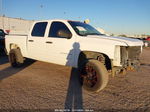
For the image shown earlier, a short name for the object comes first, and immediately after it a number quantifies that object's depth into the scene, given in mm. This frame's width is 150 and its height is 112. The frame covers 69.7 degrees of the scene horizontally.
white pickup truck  2789
